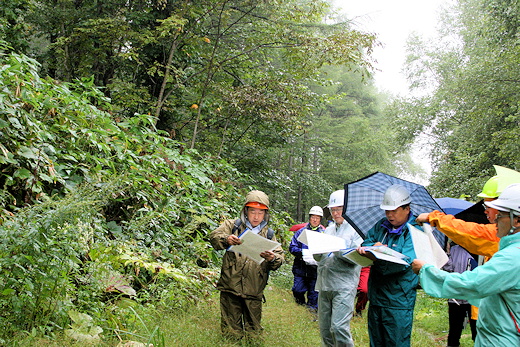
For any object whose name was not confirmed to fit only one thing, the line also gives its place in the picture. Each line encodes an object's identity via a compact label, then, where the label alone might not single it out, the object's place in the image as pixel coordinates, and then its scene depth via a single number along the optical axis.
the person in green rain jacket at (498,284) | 2.58
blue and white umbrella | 4.86
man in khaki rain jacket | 5.21
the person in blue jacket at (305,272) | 8.84
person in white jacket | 4.91
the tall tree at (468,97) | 14.22
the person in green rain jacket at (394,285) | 3.94
